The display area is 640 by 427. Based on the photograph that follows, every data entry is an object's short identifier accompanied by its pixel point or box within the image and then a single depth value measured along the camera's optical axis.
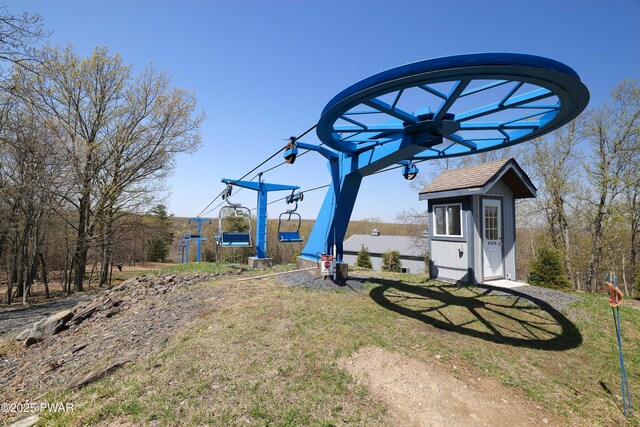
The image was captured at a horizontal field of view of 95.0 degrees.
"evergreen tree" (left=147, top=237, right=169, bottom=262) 39.00
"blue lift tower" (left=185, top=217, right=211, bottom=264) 17.51
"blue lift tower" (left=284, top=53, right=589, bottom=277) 3.38
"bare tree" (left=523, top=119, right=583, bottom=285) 18.72
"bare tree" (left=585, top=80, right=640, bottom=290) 16.56
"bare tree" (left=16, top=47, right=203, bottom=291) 15.16
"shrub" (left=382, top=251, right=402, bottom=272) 25.94
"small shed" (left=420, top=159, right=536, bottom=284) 8.25
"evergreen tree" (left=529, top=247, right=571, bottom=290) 10.13
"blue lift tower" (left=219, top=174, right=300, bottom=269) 12.29
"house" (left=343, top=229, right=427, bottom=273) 26.61
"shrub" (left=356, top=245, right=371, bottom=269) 23.19
